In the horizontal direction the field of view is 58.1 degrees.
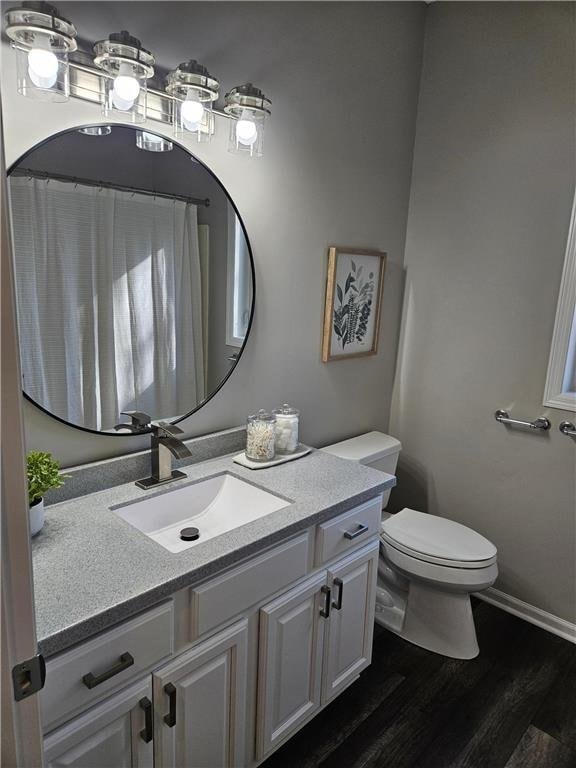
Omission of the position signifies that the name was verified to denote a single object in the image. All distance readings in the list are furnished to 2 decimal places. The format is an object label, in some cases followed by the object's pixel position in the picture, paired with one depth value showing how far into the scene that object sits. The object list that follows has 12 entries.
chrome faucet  1.60
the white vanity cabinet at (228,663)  1.06
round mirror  1.36
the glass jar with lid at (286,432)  1.93
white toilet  2.04
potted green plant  1.23
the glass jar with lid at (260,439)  1.82
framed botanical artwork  2.24
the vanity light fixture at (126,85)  1.22
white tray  1.79
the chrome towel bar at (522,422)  2.26
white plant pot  1.23
